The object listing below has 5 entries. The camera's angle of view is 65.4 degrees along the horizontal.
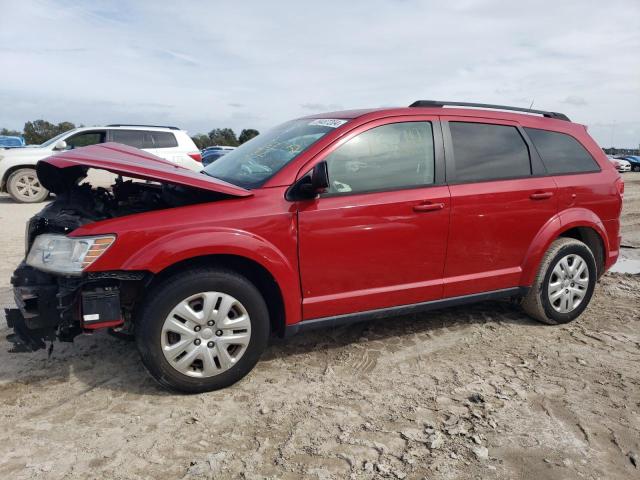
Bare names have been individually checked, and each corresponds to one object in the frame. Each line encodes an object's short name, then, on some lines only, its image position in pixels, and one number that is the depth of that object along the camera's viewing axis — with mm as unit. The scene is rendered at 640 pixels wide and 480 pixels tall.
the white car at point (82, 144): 10938
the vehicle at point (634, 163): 31719
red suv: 2852
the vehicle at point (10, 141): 23875
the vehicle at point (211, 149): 28686
